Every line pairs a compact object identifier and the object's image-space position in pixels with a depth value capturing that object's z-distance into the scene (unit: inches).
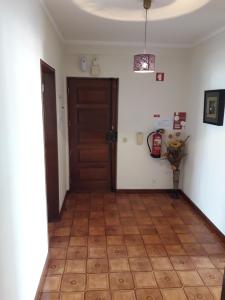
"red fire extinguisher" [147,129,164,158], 174.4
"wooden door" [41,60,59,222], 125.6
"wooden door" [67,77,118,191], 171.0
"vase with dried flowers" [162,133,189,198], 169.5
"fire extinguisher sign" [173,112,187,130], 175.3
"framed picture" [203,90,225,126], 122.6
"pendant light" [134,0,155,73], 102.0
